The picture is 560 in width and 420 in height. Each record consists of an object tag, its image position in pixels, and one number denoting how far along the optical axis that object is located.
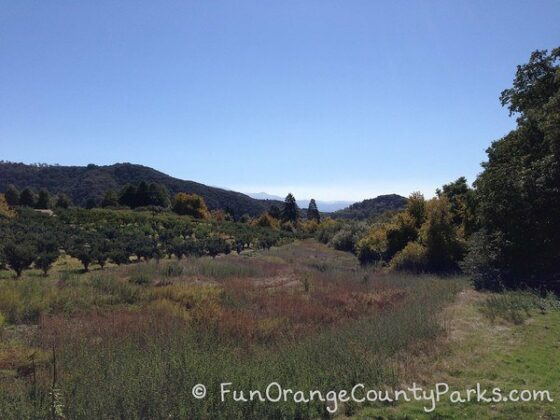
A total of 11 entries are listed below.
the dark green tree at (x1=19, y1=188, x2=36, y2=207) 70.31
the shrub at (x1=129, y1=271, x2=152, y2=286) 17.48
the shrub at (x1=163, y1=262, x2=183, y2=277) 20.39
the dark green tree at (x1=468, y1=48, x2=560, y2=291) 17.53
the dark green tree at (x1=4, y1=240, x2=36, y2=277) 19.61
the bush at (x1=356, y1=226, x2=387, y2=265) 34.00
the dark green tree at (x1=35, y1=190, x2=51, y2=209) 68.25
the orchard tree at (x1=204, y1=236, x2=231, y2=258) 37.25
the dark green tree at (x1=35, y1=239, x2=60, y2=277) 20.83
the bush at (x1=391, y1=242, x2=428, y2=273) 27.59
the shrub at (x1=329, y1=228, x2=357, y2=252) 50.75
